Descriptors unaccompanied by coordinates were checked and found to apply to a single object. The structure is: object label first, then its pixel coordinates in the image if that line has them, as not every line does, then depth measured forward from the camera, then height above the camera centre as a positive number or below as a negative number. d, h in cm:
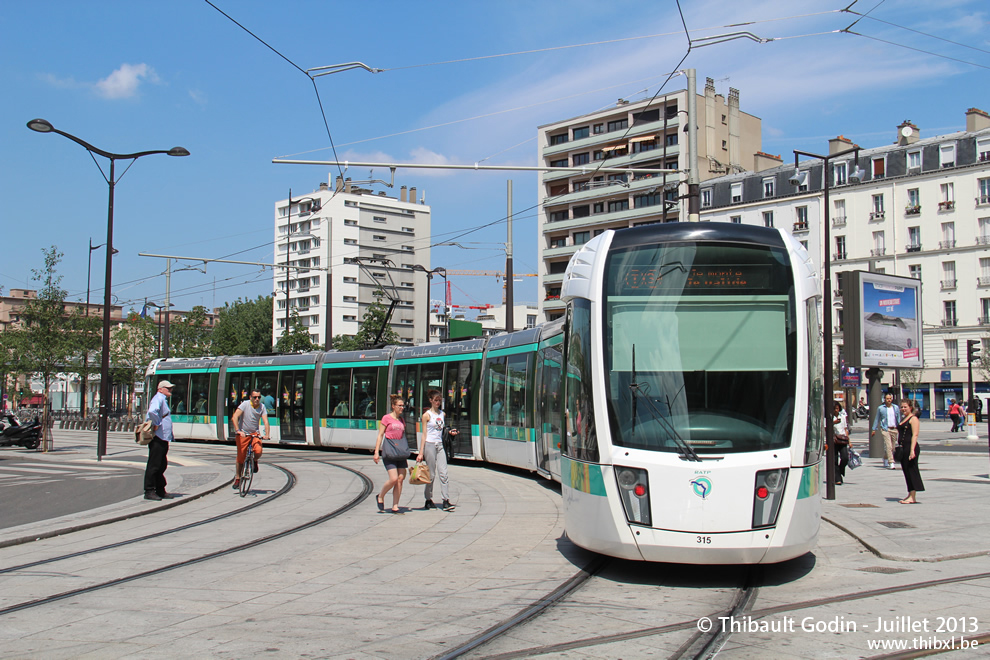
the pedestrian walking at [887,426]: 2064 -68
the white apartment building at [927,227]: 5691 +1121
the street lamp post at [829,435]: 1227 -56
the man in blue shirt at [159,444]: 1298 -79
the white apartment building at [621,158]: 6944 +1878
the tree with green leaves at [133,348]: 5091 +230
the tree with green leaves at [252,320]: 9250 +733
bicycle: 1406 -120
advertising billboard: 2309 +201
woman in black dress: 1275 -80
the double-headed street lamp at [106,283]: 2094 +267
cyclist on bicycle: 1405 -49
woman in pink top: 1182 -77
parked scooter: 2673 -139
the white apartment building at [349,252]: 9450 +1502
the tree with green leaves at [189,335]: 6041 +380
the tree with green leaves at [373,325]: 4862 +368
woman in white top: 1241 -73
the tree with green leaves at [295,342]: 5573 +307
